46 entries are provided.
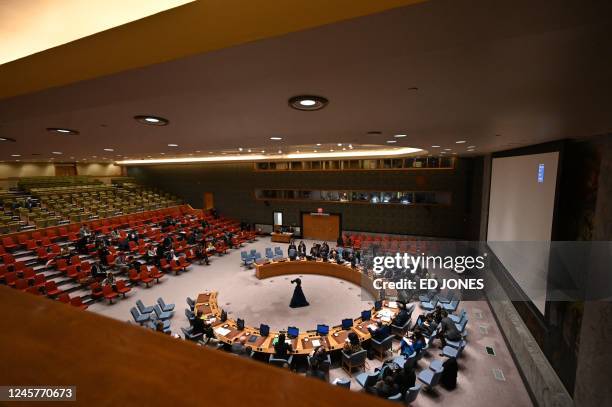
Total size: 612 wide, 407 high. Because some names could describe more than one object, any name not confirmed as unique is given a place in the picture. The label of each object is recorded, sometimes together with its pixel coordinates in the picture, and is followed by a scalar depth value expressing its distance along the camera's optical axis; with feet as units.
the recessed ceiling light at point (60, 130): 14.16
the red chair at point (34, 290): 31.63
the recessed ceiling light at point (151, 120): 11.50
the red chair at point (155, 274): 40.10
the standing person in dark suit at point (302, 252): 47.42
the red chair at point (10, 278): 31.71
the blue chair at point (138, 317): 28.49
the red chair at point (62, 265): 38.42
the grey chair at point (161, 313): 29.43
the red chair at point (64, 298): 30.18
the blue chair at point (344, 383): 18.89
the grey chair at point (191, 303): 30.87
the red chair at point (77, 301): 29.08
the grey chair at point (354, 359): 22.53
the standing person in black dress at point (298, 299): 34.22
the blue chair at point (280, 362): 21.30
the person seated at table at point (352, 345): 23.20
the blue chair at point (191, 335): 25.41
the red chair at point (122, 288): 35.69
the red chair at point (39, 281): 32.98
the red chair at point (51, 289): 31.94
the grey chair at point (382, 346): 24.41
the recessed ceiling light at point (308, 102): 8.50
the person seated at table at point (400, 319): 27.53
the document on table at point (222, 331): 25.41
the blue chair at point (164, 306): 30.81
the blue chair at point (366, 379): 20.15
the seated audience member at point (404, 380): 19.39
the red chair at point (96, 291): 34.76
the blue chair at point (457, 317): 28.27
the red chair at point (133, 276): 38.93
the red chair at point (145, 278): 38.99
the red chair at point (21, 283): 31.36
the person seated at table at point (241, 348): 22.87
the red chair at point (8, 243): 39.84
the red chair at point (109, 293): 34.51
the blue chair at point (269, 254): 48.53
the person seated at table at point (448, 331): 25.50
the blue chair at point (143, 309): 30.22
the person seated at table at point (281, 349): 22.21
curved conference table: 23.81
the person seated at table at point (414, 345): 23.80
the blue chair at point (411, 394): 18.78
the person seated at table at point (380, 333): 24.80
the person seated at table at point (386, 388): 19.14
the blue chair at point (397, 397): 18.61
